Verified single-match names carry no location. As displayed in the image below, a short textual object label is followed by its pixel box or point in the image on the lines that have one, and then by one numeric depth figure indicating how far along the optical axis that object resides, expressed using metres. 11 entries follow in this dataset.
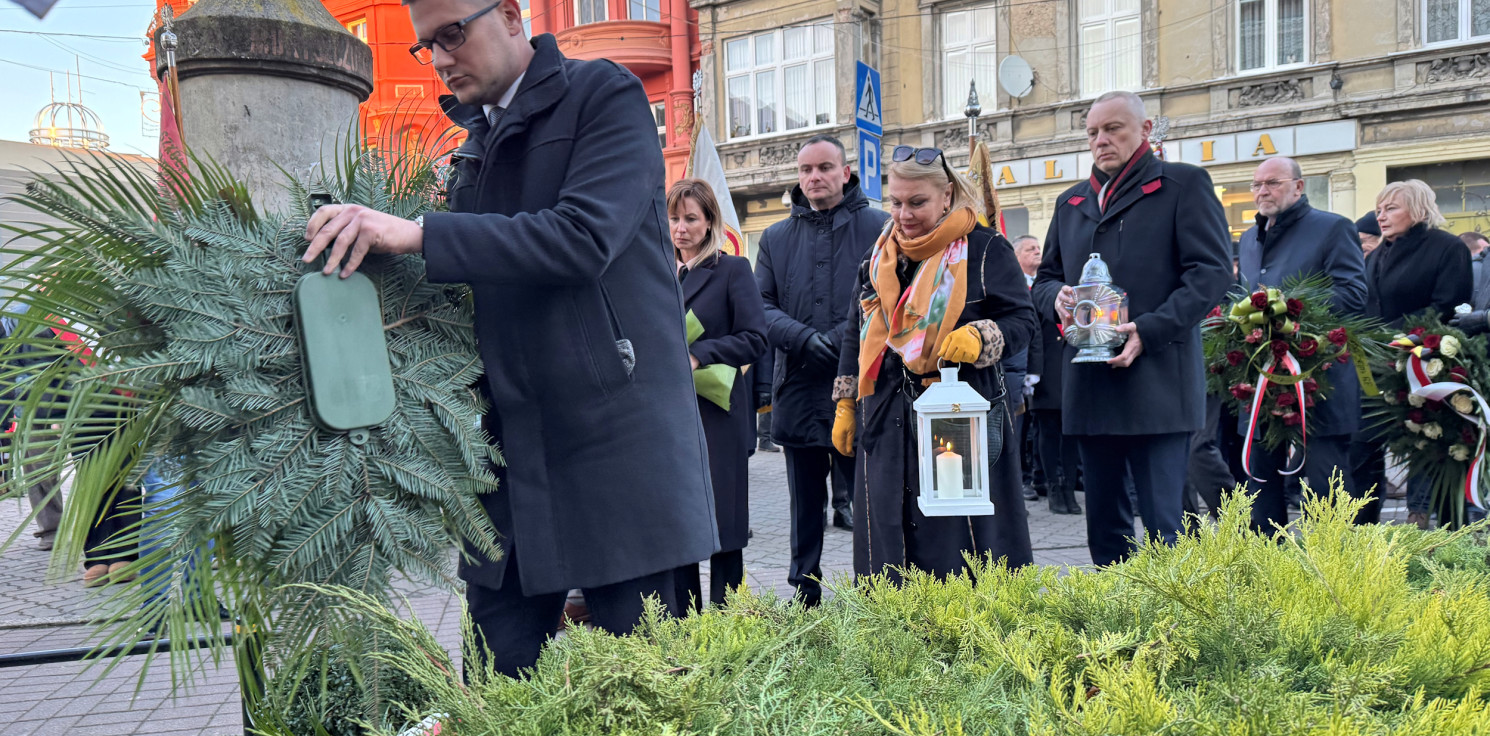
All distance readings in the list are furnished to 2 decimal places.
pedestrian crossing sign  8.93
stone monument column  3.23
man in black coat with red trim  4.11
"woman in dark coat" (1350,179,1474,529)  6.46
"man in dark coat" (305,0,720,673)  1.97
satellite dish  19.77
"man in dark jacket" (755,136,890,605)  4.77
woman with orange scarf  3.61
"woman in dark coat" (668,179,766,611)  4.50
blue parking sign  8.89
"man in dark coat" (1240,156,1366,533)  5.36
